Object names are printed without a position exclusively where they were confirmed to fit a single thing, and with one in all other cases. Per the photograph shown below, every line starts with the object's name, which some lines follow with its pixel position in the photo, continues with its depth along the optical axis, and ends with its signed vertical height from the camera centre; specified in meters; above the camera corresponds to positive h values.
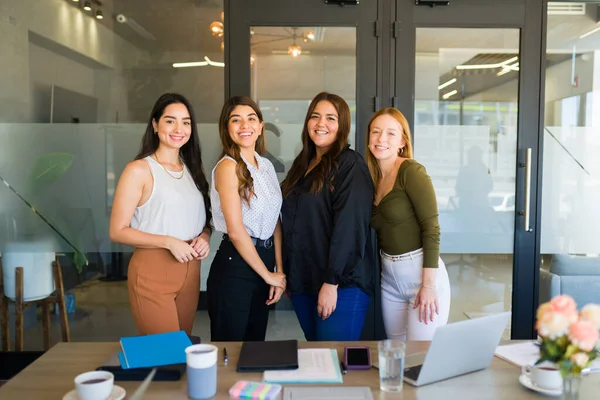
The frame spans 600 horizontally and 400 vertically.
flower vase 1.19 -0.52
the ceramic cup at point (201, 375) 1.31 -0.53
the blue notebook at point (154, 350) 1.48 -0.54
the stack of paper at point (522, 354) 1.55 -0.59
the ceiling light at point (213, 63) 3.19 +0.62
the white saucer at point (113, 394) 1.29 -0.58
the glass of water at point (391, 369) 1.39 -0.54
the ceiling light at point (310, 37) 3.17 +0.77
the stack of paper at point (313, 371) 1.43 -0.58
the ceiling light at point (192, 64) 3.20 +0.61
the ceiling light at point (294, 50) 3.16 +0.69
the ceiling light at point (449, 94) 3.21 +0.44
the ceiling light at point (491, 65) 3.22 +0.62
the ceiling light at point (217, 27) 3.19 +0.84
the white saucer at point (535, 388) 1.35 -0.58
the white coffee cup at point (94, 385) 1.24 -0.53
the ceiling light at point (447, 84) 3.21 +0.50
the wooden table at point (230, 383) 1.35 -0.59
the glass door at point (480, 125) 3.17 +0.25
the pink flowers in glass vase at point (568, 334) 1.12 -0.36
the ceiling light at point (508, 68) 3.22 +0.61
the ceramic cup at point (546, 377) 1.37 -0.55
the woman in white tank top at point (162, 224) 2.11 -0.25
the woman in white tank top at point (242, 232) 2.18 -0.28
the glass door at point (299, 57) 3.13 +0.65
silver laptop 1.36 -0.50
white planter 3.39 -0.65
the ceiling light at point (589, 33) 3.26 +0.83
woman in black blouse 2.18 -0.28
